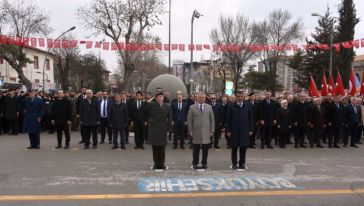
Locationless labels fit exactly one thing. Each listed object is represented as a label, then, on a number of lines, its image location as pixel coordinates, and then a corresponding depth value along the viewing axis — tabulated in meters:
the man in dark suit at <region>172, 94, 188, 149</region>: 14.59
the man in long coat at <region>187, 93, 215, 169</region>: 10.34
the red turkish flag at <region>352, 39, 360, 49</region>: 23.34
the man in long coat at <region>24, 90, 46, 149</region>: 13.62
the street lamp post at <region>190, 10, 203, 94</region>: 29.57
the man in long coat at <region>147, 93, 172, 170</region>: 10.14
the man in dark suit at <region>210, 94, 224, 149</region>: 14.83
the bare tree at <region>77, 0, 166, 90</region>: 37.88
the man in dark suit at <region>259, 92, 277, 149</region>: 15.02
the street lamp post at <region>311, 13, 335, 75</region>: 26.62
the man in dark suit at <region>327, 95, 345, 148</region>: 15.48
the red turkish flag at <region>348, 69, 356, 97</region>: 19.94
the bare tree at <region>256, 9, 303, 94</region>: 50.00
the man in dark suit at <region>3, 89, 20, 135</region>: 18.34
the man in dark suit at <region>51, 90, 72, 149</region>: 13.75
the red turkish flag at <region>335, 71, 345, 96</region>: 20.27
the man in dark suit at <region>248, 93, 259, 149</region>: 15.14
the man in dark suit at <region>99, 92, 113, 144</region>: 15.68
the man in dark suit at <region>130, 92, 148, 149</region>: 14.38
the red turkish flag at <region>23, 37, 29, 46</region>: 24.24
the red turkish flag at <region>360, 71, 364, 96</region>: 18.92
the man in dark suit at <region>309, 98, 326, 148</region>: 15.21
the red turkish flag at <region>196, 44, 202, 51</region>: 26.62
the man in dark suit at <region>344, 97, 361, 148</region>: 15.55
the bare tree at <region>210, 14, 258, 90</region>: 49.03
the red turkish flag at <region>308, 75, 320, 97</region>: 21.47
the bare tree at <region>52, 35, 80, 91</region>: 57.19
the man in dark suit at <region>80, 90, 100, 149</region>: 13.89
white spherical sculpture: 19.80
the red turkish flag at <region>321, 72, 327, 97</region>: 22.00
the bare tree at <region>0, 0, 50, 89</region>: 39.44
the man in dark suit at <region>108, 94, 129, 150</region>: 14.21
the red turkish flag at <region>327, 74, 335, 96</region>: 21.53
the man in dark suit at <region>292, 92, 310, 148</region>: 15.05
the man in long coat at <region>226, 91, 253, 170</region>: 10.37
